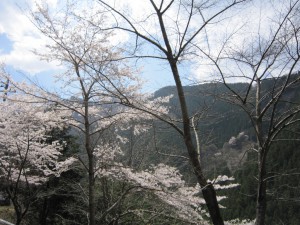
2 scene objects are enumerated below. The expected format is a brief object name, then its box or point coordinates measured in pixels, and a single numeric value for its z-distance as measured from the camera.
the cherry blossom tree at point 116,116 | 4.96
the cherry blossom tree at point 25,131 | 8.42
